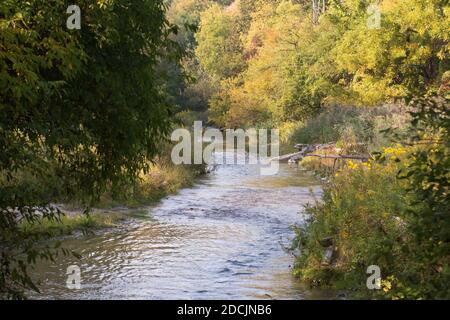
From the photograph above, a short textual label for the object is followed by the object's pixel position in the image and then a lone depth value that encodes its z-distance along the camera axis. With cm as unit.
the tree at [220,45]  5644
